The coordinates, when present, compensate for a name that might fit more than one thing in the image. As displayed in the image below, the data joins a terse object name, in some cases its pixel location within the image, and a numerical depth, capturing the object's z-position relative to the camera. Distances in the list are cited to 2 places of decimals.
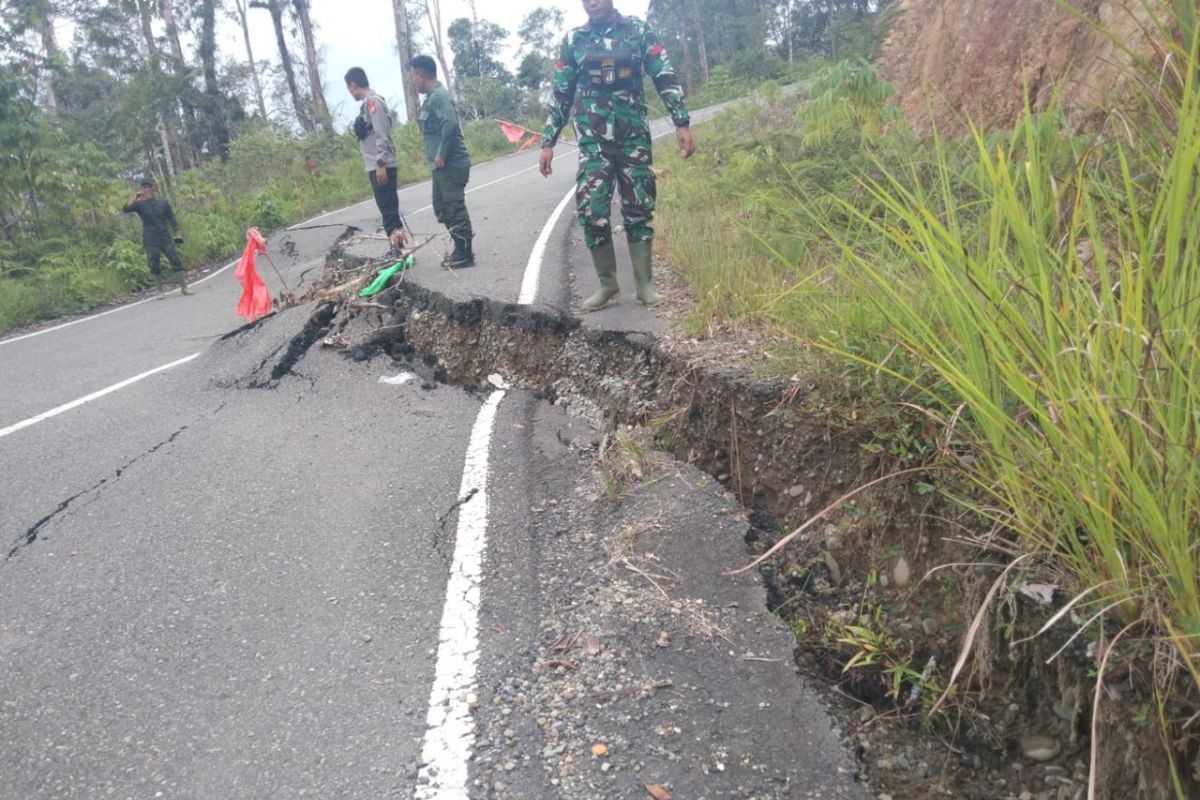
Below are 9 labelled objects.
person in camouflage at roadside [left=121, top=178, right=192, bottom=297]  12.19
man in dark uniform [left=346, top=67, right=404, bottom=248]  8.43
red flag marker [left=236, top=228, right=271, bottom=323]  8.27
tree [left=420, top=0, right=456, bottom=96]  38.53
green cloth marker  7.82
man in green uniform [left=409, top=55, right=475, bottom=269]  7.76
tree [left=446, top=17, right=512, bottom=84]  45.41
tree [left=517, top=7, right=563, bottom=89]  41.44
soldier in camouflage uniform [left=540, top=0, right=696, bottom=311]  5.45
